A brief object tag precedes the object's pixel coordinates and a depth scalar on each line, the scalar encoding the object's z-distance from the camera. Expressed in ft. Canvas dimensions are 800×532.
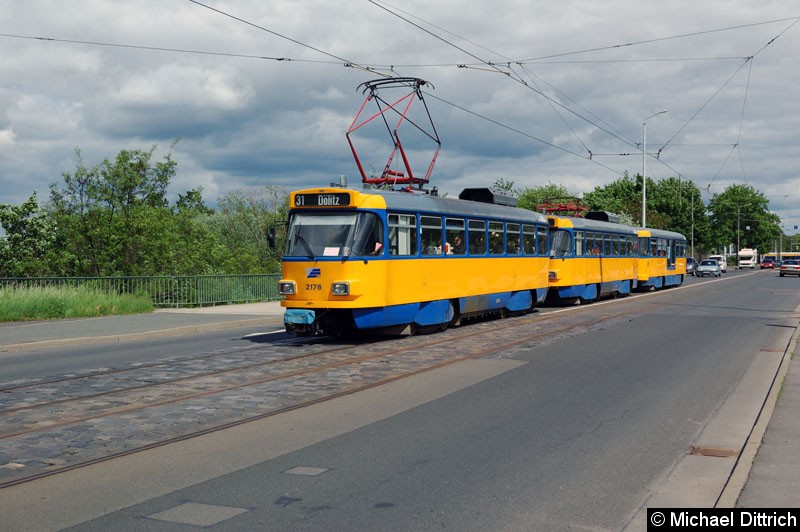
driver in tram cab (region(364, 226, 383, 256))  50.52
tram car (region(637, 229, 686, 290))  124.67
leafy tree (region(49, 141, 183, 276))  104.78
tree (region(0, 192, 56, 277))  108.37
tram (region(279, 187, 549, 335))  49.88
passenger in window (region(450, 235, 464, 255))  60.49
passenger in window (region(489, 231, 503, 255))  67.26
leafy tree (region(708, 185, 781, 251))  453.17
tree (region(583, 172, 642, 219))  316.36
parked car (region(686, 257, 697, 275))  248.52
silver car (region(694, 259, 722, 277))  227.40
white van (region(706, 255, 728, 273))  280.02
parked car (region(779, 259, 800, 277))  227.81
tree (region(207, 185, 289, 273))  169.37
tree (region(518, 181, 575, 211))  301.35
